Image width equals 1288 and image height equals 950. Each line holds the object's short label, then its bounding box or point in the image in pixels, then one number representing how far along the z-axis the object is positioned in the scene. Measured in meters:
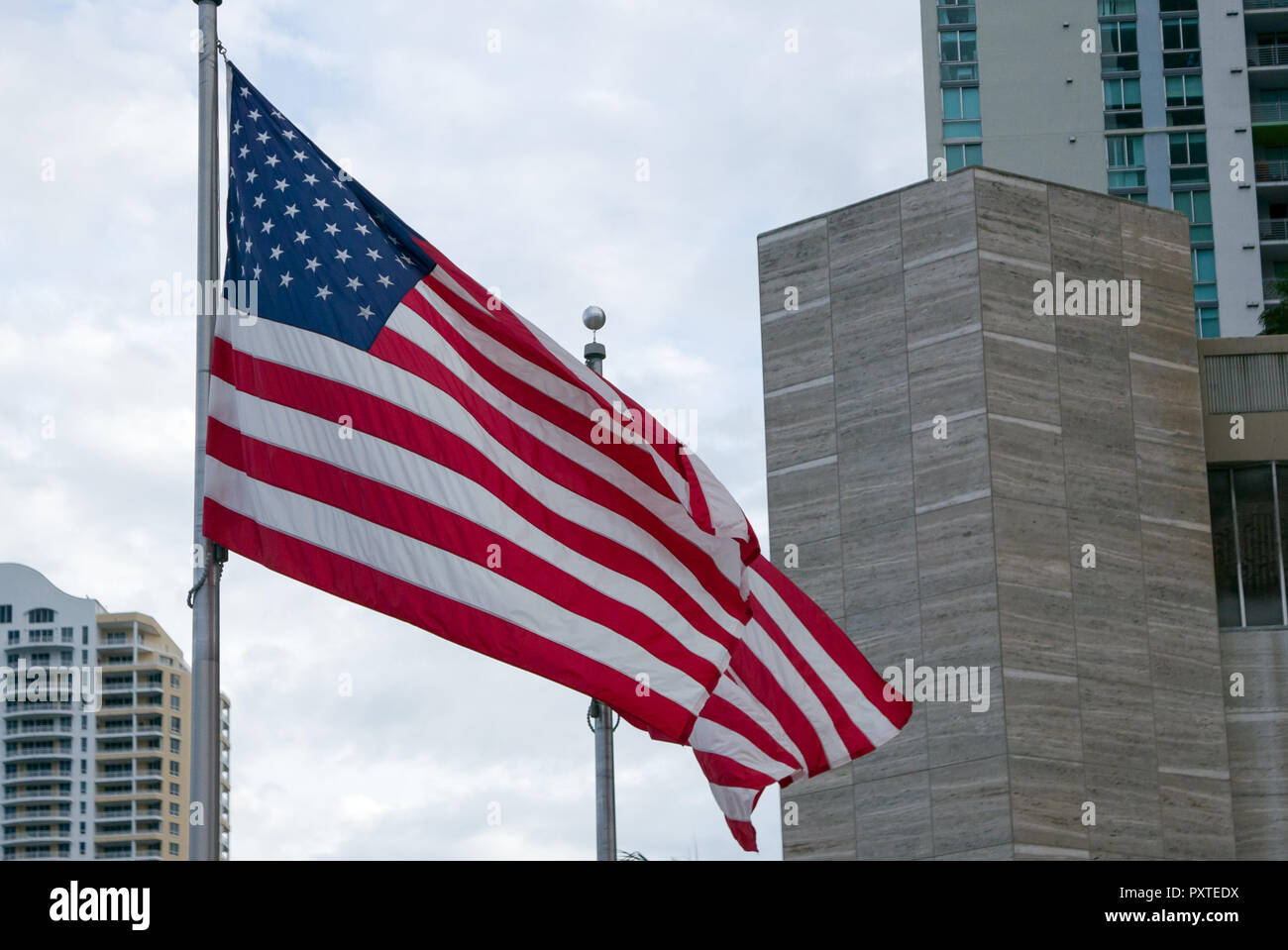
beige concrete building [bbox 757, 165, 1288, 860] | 26.03
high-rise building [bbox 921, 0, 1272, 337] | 76.25
